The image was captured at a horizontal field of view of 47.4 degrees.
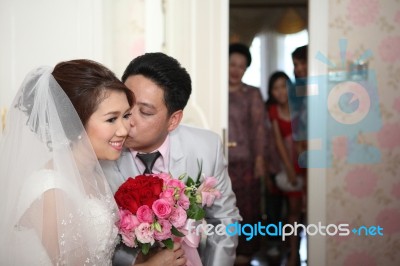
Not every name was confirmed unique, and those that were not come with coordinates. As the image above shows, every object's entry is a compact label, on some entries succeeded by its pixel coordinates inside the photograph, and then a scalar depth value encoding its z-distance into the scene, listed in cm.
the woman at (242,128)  316
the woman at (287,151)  322
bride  133
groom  179
